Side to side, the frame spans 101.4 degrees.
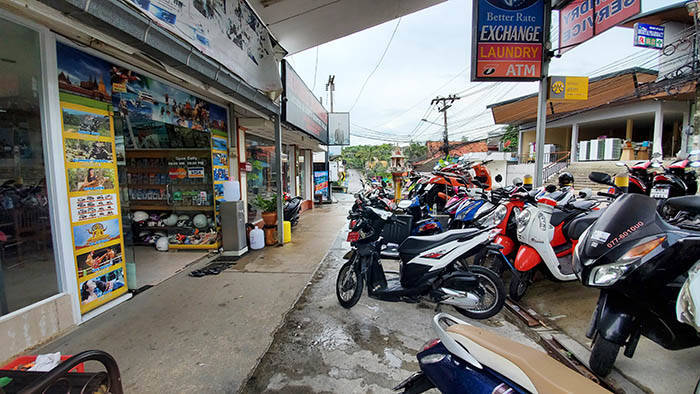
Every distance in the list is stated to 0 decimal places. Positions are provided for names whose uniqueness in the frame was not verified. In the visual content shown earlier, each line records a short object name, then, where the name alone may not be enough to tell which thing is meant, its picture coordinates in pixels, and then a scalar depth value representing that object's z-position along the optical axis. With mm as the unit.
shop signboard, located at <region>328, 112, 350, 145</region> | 10406
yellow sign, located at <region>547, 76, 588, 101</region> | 4082
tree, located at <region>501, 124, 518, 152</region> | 24641
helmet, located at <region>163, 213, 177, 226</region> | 5109
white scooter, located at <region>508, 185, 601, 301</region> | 2773
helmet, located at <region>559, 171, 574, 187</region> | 4227
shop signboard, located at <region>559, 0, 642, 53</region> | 3201
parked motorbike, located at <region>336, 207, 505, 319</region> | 2467
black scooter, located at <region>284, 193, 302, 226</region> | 6375
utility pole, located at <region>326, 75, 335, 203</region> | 18447
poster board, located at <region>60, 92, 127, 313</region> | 2568
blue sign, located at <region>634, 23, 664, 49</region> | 11203
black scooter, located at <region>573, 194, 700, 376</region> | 1478
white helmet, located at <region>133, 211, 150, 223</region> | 5125
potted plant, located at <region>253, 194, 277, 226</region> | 5430
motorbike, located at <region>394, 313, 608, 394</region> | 933
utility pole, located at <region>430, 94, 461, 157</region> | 20234
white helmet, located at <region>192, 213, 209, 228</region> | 5012
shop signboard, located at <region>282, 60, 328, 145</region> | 5047
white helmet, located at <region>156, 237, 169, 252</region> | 4961
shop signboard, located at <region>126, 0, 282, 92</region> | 2346
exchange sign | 3904
